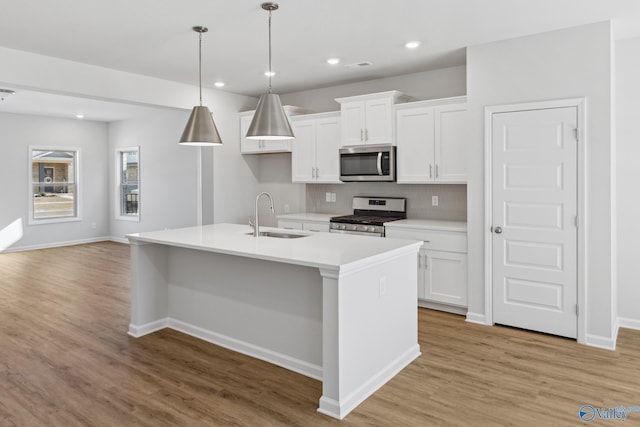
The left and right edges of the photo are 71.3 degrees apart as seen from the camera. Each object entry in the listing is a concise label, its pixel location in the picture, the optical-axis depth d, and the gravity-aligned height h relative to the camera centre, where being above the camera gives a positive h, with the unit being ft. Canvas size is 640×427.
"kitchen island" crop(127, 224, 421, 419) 8.53 -2.40
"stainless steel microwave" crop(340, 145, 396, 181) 15.99 +1.29
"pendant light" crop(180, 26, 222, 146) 11.71 +1.84
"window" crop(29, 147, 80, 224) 28.50 +1.00
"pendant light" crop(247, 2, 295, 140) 10.44 +1.84
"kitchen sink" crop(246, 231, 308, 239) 12.37 -1.01
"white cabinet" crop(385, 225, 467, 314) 14.12 -2.28
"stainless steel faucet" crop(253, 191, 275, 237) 11.95 -0.85
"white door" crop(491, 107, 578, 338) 12.05 -0.64
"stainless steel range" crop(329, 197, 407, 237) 15.87 -0.72
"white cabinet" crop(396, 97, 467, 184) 14.53 +1.88
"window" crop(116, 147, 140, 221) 30.09 +1.08
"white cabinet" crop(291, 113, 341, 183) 17.75 +2.03
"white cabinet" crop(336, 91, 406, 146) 15.84 +2.92
